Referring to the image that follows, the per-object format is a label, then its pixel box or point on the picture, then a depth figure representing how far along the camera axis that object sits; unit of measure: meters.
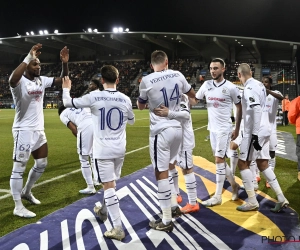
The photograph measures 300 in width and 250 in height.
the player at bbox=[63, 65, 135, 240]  4.20
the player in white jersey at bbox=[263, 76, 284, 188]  7.02
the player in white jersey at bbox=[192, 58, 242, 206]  5.38
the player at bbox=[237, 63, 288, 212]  4.98
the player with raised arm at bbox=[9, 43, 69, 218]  5.01
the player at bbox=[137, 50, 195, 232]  4.41
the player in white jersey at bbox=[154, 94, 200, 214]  5.08
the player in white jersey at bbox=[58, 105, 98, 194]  6.20
